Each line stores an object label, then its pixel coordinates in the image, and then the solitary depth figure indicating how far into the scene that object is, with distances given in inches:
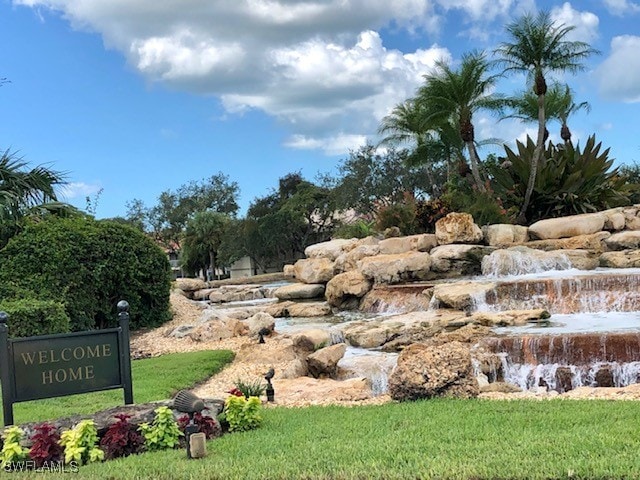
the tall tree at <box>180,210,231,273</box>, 1887.3
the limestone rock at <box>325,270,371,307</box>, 713.0
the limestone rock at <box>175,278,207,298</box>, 1223.1
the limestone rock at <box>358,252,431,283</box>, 704.4
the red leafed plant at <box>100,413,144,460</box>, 191.9
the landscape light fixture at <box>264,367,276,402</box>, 299.2
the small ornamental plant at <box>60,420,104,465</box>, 185.5
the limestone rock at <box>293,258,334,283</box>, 843.4
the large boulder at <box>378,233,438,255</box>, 784.3
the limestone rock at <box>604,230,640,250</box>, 685.3
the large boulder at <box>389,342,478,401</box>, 257.9
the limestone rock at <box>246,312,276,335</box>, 530.9
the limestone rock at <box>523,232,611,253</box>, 722.8
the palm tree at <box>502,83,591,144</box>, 1126.6
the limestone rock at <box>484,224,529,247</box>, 777.6
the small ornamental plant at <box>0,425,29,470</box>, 185.3
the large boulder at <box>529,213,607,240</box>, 771.4
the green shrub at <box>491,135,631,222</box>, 932.6
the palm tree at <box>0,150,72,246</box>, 515.5
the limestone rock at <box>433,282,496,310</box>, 546.3
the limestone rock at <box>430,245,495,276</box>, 714.2
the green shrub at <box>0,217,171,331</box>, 496.4
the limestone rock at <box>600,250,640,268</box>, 631.2
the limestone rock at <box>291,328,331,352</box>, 442.3
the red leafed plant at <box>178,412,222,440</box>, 203.5
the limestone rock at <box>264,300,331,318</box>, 709.9
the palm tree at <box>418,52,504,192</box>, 932.6
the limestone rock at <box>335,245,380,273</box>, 811.4
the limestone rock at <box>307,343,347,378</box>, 384.5
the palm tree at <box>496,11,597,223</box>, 842.2
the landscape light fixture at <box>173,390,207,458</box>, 177.8
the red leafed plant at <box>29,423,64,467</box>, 186.5
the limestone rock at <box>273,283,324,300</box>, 834.8
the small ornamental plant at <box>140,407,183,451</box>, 196.1
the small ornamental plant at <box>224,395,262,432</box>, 214.5
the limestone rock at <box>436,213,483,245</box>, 759.7
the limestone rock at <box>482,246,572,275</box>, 659.4
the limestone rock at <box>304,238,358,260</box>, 911.0
